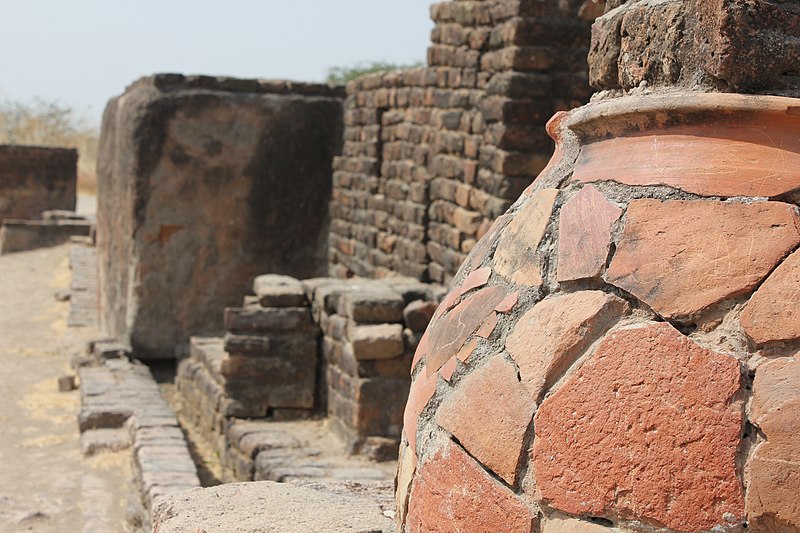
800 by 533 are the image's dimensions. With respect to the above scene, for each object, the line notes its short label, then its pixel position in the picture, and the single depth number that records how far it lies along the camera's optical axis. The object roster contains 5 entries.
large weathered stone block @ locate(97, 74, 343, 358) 8.12
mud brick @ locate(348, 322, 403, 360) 5.42
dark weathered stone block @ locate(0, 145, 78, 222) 19.13
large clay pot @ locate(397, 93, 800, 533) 1.35
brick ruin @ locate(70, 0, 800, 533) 1.36
